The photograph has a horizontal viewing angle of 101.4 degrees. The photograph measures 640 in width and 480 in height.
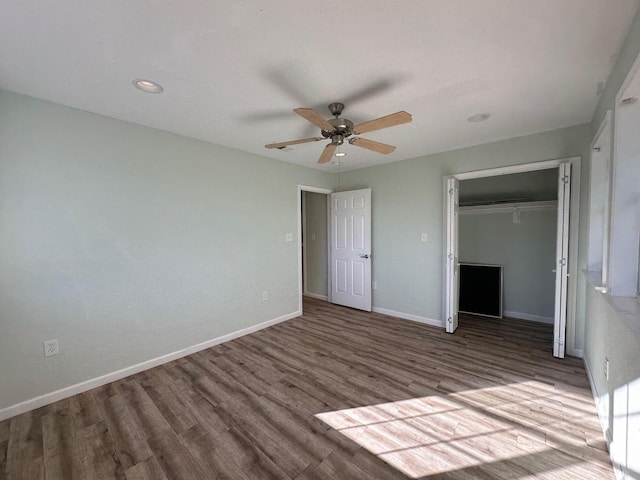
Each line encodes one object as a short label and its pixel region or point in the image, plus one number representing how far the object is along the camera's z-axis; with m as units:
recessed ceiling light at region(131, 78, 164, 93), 1.86
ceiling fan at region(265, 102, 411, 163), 1.79
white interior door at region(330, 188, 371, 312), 4.34
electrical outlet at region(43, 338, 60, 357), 2.11
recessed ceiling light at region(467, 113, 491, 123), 2.44
